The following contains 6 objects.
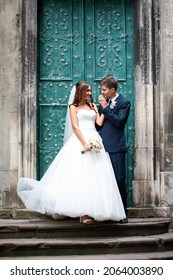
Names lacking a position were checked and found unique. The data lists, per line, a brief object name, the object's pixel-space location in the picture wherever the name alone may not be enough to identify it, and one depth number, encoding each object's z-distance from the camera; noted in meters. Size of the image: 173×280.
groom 8.10
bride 7.58
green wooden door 9.41
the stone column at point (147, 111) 8.98
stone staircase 7.34
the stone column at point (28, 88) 8.99
